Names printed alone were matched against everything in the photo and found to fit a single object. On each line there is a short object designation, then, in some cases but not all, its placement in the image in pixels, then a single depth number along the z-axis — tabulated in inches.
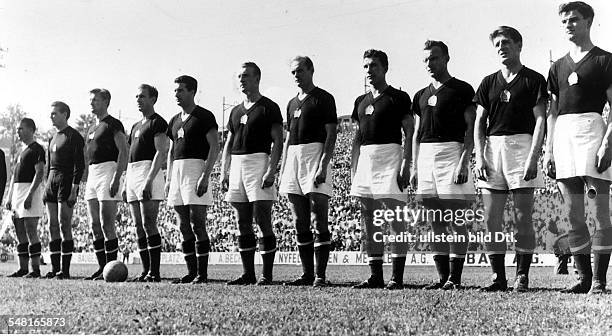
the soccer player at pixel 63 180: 285.7
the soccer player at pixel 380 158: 203.9
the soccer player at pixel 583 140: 166.1
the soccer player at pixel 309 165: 212.4
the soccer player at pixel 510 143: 181.6
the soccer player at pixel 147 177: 252.7
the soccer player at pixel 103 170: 271.9
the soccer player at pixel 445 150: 193.5
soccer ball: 251.4
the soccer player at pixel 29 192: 307.1
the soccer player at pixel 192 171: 239.8
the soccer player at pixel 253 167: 223.8
